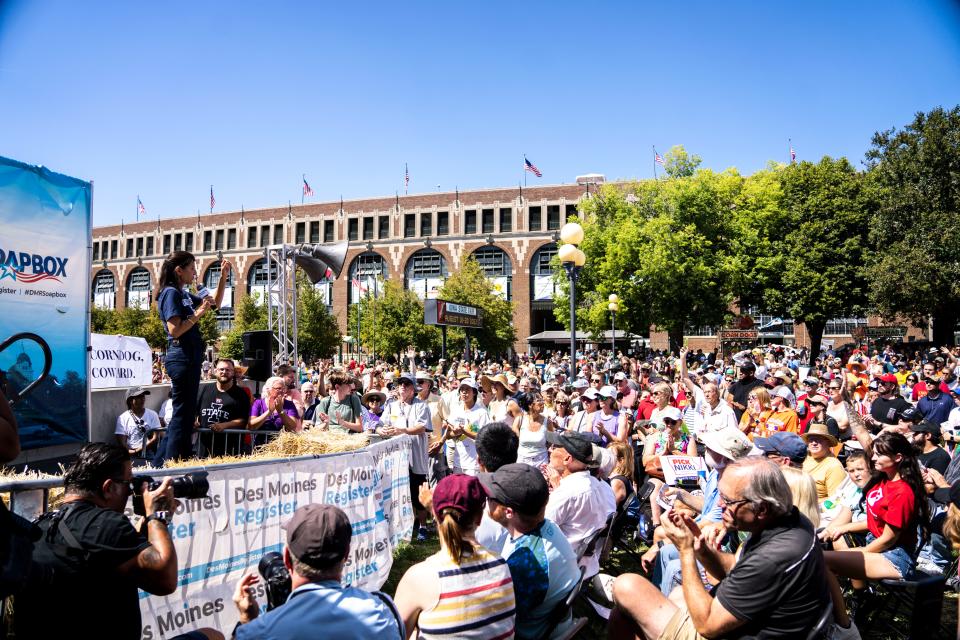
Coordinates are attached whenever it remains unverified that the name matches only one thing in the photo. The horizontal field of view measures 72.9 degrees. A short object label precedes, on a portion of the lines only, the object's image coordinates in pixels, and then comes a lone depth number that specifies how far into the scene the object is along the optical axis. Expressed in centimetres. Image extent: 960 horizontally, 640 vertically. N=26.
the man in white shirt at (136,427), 757
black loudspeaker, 925
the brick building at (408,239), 5744
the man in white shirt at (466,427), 776
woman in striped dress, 286
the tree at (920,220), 2964
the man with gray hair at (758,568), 289
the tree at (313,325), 4766
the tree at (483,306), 4644
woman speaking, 514
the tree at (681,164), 3909
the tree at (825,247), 3778
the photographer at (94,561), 254
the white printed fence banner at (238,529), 376
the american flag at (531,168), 4616
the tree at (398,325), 4803
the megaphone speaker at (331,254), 1577
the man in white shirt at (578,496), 468
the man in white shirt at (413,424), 773
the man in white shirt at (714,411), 827
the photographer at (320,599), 237
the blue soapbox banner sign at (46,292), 598
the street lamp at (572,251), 1109
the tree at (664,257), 3566
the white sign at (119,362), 1055
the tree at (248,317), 4872
